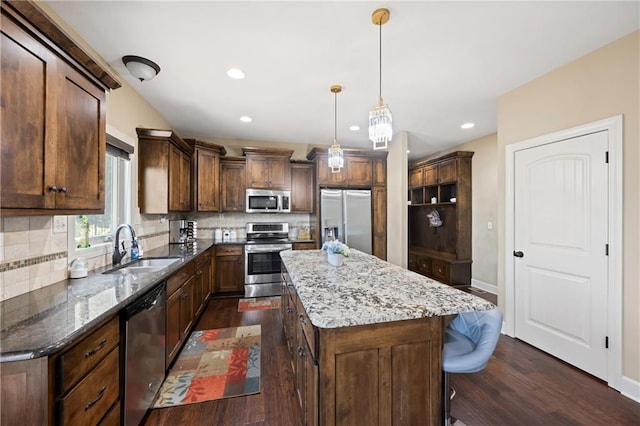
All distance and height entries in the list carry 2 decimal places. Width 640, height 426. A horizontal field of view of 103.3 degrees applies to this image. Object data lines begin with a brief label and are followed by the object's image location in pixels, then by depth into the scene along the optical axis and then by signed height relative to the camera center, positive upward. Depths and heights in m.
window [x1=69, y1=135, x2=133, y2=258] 2.05 -0.03
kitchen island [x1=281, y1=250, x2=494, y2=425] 1.19 -0.70
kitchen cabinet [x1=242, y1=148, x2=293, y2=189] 4.47 +0.80
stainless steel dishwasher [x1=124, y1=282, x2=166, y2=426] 1.48 -0.93
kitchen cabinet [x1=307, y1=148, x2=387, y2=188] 4.52 +0.80
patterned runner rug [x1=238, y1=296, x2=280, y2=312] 3.74 -1.42
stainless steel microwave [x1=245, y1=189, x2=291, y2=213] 4.50 +0.20
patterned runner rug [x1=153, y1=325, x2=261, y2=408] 1.98 -1.42
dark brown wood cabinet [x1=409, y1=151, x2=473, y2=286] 4.78 -0.11
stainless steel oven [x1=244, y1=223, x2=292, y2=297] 4.16 -0.90
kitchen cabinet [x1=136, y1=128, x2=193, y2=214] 2.97 +0.50
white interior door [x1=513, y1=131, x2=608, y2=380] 2.17 -0.35
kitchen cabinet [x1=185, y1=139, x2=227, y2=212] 4.03 +0.61
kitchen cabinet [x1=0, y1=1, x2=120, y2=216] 1.09 +0.48
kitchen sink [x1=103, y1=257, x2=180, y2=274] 2.21 -0.52
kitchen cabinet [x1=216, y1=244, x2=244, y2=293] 4.13 -0.93
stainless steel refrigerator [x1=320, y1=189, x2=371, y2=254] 4.48 -0.08
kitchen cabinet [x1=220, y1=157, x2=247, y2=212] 4.50 +0.50
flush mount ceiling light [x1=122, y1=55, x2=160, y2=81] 2.25 +1.33
